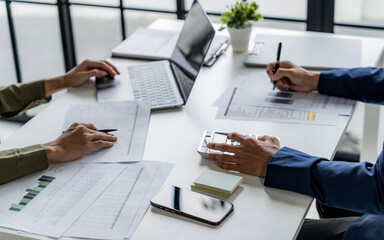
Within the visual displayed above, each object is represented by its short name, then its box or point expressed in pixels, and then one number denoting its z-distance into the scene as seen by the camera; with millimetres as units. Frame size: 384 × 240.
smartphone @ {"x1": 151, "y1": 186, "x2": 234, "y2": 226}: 1285
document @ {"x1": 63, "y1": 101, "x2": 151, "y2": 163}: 1571
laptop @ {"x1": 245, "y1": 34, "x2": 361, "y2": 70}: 2123
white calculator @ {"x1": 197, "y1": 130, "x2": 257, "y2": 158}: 1550
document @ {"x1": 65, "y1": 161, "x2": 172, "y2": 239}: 1262
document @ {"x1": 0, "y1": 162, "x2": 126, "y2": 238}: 1296
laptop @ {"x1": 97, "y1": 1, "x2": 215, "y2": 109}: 1892
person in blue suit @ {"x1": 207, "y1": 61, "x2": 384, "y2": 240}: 1362
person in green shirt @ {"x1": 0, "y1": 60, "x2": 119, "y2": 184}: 1484
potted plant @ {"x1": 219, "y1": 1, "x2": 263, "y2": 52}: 2213
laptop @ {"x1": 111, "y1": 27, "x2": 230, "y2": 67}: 2263
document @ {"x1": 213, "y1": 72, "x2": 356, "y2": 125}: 1771
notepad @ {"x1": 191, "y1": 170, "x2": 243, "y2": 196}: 1384
